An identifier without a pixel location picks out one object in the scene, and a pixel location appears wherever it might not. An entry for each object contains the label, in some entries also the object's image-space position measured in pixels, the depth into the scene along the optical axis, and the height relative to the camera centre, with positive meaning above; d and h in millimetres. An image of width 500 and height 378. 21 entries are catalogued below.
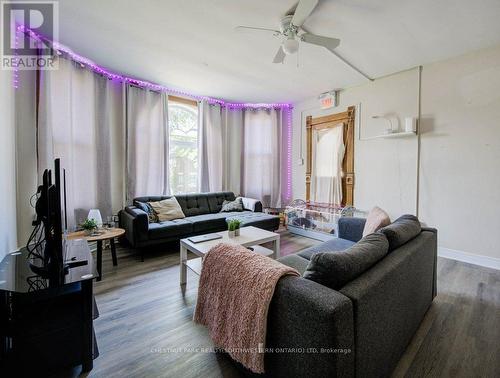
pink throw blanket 1105 -627
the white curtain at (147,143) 3738 +616
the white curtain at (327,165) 4297 +327
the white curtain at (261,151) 5133 +665
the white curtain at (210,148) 4598 +657
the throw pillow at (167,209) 3582 -449
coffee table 2303 -645
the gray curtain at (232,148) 4980 +719
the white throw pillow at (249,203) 4320 -412
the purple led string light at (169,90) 2792 +1588
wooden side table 2485 -621
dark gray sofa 925 -629
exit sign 4258 +1526
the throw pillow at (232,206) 4297 -461
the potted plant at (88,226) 2635 -523
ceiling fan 2027 +1424
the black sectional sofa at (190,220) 3043 -600
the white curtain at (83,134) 2717 +607
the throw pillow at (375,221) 2090 -363
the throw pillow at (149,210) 3447 -437
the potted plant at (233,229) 2663 -548
